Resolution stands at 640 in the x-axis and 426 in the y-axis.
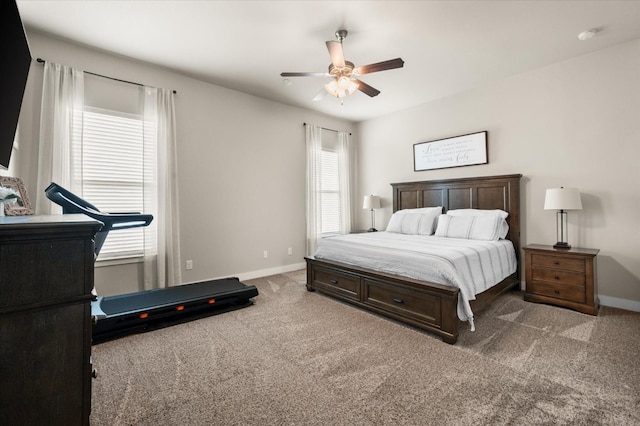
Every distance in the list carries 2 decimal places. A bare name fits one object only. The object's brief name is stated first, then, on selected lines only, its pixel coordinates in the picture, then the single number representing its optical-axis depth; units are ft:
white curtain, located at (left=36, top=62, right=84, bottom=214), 9.60
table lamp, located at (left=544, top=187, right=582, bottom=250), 10.37
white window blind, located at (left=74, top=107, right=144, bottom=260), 10.53
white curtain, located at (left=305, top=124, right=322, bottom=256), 17.08
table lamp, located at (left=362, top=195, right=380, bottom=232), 17.88
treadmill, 5.92
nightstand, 9.74
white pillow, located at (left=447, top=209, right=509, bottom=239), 12.49
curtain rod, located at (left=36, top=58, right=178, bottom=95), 9.65
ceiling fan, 8.50
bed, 8.18
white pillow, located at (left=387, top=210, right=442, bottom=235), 14.11
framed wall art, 14.11
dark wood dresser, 2.71
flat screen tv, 3.84
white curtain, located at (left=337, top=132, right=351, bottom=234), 19.02
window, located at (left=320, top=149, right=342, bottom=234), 18.29
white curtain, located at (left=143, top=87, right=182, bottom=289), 11.65
